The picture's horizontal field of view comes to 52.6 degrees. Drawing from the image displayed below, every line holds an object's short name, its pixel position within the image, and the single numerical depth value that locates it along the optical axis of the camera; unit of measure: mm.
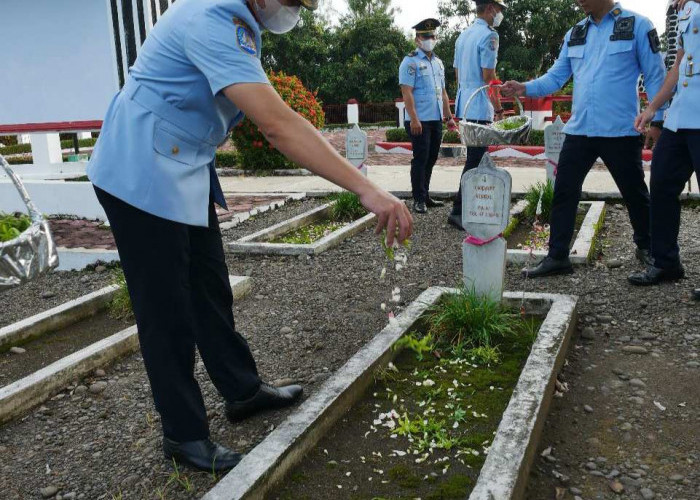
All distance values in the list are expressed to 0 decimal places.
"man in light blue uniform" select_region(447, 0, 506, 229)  6340
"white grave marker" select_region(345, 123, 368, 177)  8281
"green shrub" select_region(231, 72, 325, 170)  11734
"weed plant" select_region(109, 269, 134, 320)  4438
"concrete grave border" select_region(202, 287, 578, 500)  2252
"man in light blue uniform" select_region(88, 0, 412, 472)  2039
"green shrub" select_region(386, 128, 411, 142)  17812
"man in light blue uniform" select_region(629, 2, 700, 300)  4105
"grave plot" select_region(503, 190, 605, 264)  5301
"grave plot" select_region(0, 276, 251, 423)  3281
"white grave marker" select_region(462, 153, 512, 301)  3910
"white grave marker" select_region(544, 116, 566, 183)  7202
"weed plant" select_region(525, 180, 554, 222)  6688
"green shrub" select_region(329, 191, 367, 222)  7418
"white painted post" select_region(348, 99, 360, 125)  24406
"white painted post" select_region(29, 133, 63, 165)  8586
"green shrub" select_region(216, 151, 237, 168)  12859
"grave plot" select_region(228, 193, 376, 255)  5914
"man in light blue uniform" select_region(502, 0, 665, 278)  4504
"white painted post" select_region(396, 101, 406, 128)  20403
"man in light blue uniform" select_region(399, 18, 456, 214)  7254
